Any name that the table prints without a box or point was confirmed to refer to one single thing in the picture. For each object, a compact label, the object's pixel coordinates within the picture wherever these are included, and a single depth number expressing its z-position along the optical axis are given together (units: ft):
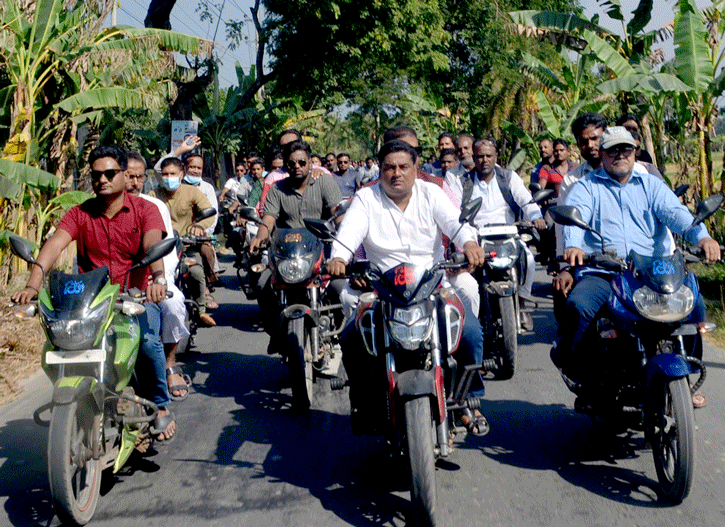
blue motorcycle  13.41
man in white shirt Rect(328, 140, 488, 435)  16.29
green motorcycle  13.20
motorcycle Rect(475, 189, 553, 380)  21.67
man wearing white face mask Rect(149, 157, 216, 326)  28.34
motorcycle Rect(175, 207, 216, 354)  24.94
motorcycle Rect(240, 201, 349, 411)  20.12
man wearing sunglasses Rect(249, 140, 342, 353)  24.45
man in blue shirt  16.93
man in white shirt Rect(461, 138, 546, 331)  25.84
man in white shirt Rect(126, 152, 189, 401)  19.02
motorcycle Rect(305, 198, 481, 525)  12.64
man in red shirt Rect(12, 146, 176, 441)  16.52
